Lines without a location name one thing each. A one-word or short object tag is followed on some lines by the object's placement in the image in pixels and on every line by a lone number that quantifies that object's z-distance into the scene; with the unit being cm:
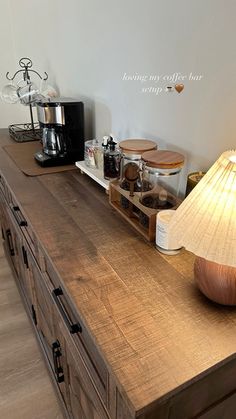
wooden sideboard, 54
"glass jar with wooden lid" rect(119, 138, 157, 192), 104
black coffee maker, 142
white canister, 82
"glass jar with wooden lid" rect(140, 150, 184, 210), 91
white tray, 120
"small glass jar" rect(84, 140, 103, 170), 132
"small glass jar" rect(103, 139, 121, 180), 119
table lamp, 58
